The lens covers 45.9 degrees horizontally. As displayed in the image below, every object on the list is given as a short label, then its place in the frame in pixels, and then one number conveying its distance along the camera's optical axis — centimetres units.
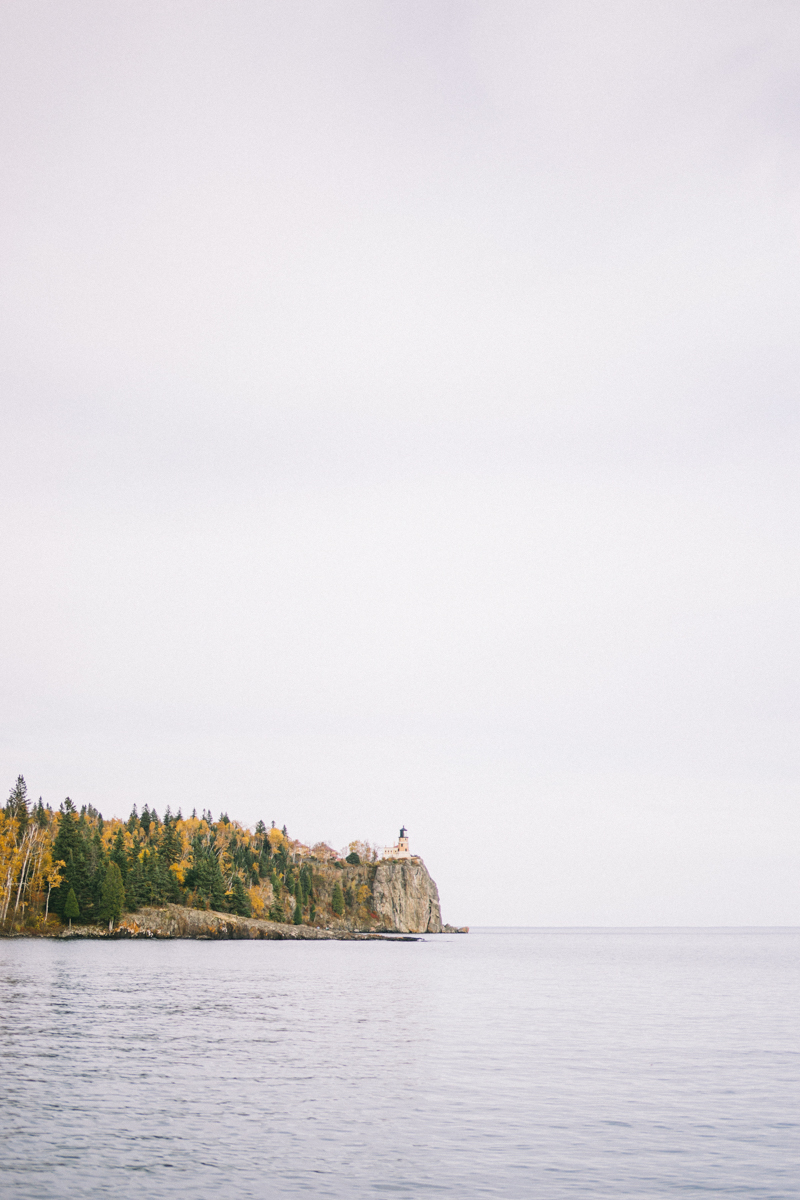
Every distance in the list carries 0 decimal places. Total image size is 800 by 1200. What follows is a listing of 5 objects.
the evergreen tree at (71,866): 17700
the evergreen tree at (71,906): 17550
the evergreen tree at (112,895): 18075
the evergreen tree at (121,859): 19312
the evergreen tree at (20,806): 18350
